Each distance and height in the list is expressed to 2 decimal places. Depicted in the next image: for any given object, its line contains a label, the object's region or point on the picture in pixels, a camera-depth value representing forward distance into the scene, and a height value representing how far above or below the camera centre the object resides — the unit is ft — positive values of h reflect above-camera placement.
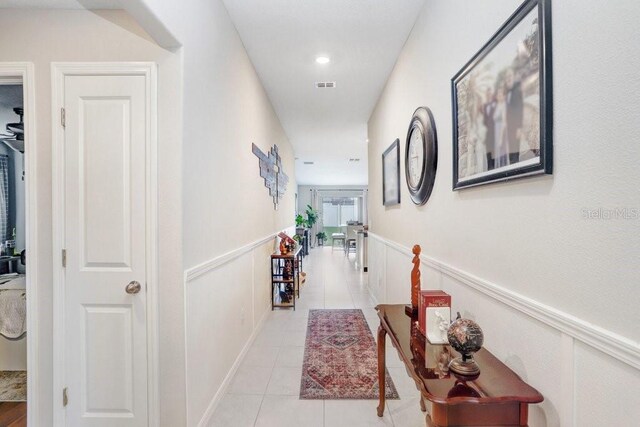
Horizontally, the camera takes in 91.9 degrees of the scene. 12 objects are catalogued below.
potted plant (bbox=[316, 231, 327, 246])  42.93 -3.60
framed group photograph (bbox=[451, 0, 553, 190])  3.29 +1.37
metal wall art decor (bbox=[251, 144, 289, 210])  11.86 +1.84
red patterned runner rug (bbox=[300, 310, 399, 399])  7.25 -4.23
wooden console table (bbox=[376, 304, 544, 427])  3.21 -1.94
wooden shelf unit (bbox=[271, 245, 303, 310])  13.78 -3.06
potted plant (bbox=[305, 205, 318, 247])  37.19 -0.71
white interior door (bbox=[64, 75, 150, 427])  5.33 -0.69
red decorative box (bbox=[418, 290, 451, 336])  4.72 -1.40
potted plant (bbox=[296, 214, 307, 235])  23.82 -1.55
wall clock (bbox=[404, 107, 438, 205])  6.76 +1.34
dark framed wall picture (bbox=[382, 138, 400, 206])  10.07 +1.29
